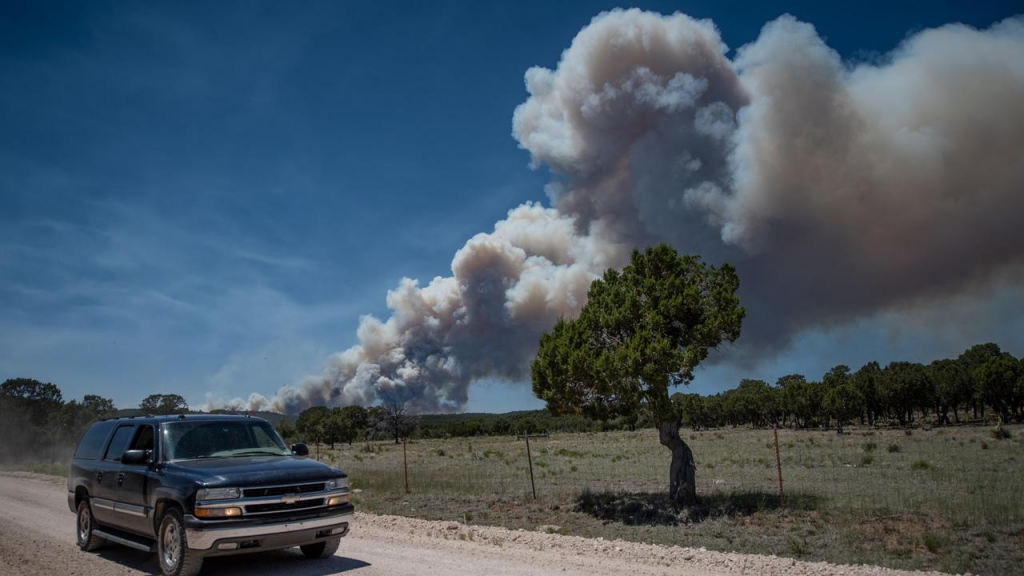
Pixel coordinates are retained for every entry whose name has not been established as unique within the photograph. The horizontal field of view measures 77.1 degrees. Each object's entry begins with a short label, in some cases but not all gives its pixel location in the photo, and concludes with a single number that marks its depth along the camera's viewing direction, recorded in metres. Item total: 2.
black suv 7.77
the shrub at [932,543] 10.83
